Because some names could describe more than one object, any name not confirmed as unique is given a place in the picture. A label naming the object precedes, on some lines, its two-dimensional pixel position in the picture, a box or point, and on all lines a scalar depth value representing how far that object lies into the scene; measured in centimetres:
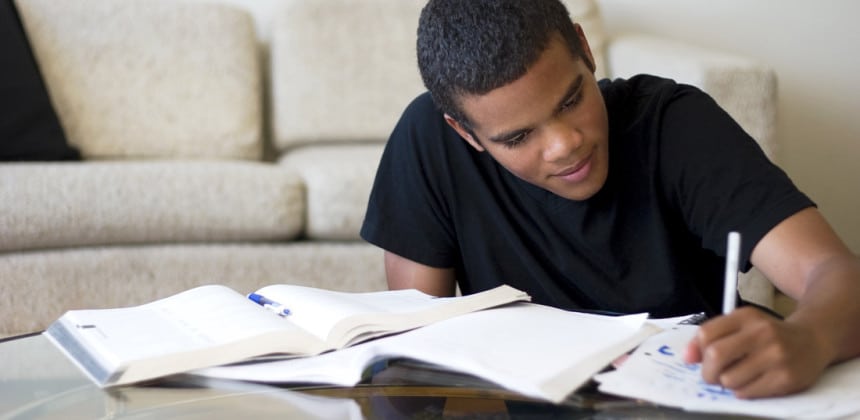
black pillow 216
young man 94
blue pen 93
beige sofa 194
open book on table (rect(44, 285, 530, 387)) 80
